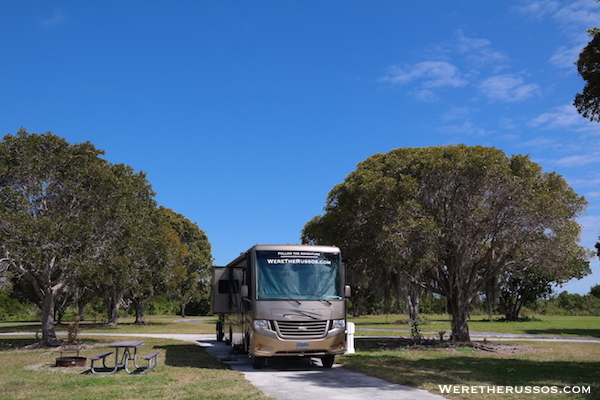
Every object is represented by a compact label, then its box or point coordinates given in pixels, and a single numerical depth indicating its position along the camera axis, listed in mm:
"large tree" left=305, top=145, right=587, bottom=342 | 20516
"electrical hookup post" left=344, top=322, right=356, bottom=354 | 18188
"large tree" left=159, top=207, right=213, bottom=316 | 54219
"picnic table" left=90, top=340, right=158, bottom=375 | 13953
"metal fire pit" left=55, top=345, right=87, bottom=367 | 15789
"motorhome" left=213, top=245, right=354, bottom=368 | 14312
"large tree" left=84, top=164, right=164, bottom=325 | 22844
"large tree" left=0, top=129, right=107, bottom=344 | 20562
